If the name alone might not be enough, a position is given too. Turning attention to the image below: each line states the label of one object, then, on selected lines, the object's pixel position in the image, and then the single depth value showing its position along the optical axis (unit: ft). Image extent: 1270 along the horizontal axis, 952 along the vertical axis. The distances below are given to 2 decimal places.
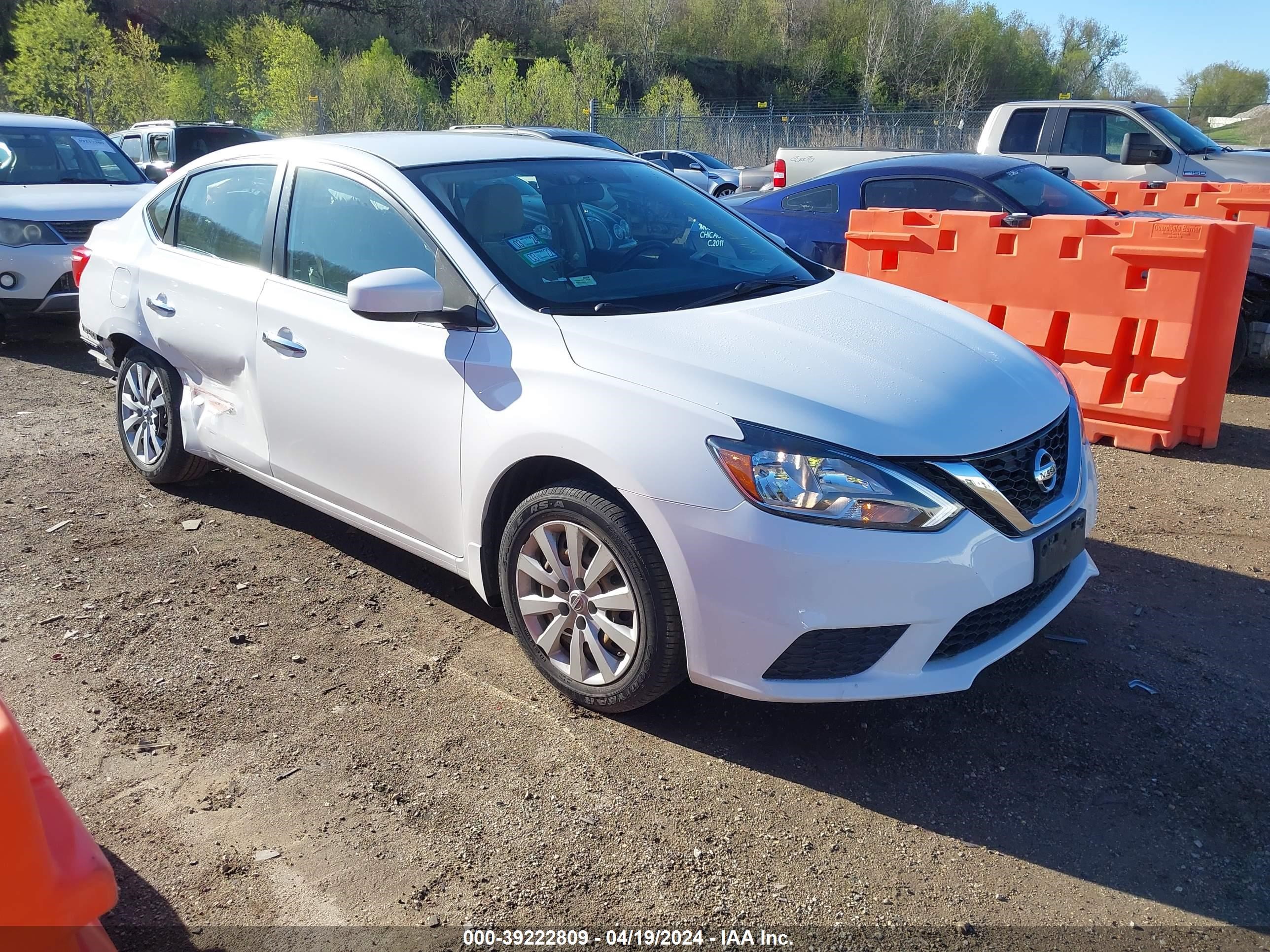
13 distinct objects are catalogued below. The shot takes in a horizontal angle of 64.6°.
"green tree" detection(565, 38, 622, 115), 118.21
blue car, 24.43
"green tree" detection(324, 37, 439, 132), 99.91
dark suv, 49.55
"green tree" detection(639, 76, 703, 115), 130.11
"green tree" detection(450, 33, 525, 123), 110.52
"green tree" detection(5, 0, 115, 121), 88.94
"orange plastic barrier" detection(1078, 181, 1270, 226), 29.78
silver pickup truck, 35.81
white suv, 26.45
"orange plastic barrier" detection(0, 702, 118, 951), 4.64
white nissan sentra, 8.87
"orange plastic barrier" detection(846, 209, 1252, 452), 18.33
